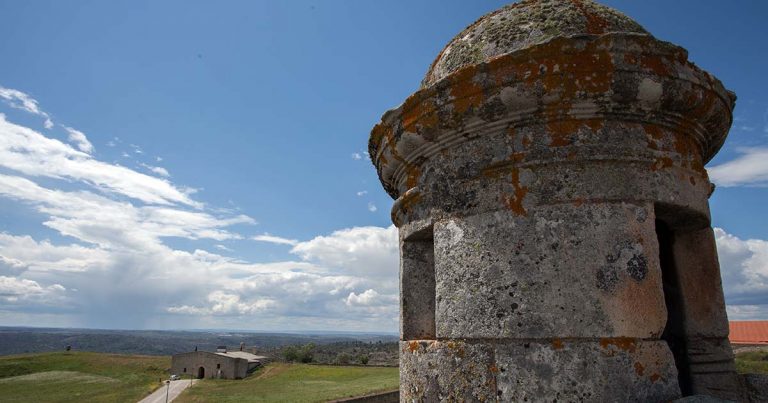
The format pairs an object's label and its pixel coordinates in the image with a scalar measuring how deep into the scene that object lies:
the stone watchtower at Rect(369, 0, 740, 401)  1.85
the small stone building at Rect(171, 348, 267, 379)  44.84
